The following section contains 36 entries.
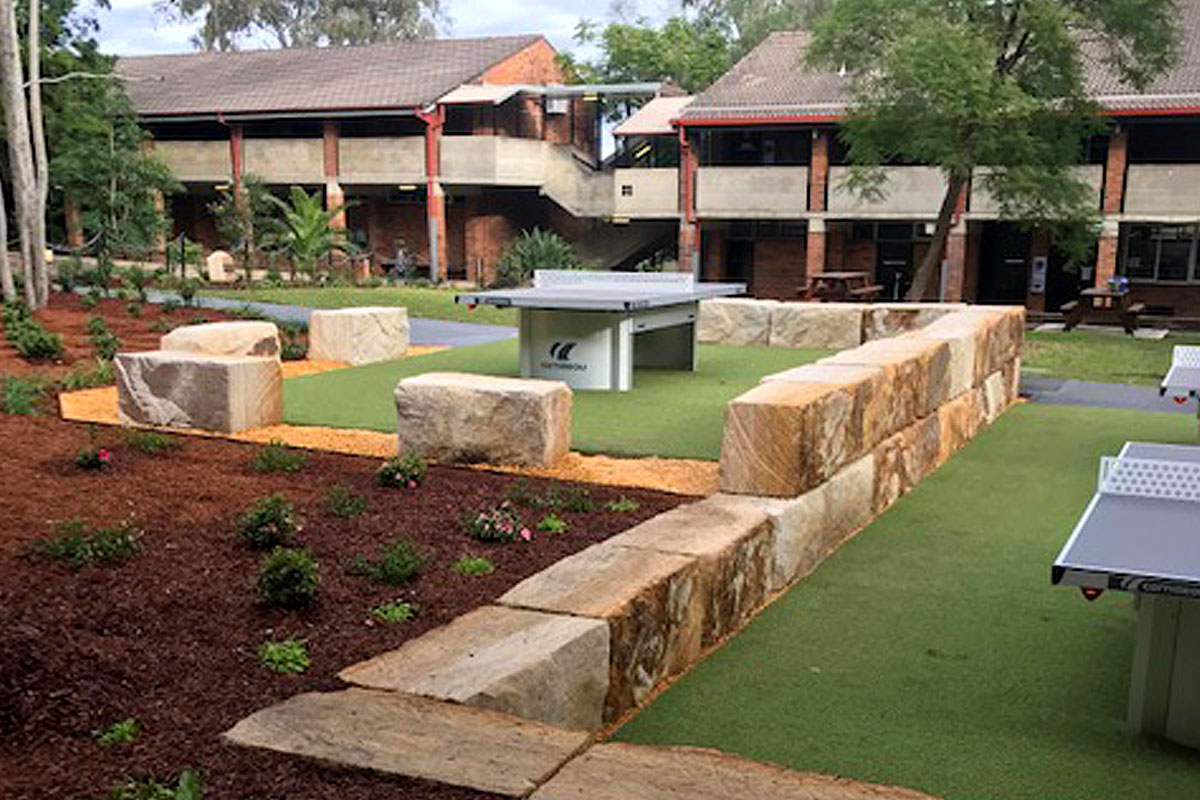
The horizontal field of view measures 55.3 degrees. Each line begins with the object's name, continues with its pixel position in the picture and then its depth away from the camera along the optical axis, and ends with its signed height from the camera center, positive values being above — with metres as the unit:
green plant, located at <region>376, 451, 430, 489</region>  7.16 -1.74
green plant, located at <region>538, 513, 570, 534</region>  6.36 -1.83
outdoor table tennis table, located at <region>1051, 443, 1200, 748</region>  3.78 -1.26
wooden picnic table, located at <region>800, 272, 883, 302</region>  23.18 -1.87
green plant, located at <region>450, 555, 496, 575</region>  5.53 -1.79
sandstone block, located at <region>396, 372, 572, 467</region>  7.99 -1.58
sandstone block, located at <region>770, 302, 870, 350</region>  15.33 -1.72
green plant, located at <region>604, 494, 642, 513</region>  6.88 -1.86
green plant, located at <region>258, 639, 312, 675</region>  4.19 -1.71
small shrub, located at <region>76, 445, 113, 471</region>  7.12 -1.67
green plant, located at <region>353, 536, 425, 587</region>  5.30 -1.73
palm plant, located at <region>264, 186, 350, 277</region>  26.27 -0.98
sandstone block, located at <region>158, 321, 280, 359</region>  11.84 -1.57
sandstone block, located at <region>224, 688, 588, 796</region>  3.04 -1.54
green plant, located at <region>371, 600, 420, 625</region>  4.83 -1.76
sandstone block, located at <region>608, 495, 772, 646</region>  5.34 -1.67
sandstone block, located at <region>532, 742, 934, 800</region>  2.94 -1.53
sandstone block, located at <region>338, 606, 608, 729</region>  3.74 -1.61
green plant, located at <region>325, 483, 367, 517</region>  6.43 -1.75
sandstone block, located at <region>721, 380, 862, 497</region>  6.34 -1.35
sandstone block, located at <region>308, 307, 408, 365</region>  13.91 -1.75
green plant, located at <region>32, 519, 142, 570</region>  5.21 -1.62
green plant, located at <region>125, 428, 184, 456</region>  7.89 -1.74
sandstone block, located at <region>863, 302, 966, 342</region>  14.24 -1.51
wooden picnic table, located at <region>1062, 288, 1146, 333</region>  21.77 -2.08
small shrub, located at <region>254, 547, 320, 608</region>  4.77 -1.61
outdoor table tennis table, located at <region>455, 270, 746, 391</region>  11.45 -1.34
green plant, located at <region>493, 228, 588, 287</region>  28.44 -1.59
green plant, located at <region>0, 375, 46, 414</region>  9.49 -1.78
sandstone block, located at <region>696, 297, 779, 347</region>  16.09 -1.76
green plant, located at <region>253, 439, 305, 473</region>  7.54 -1.77
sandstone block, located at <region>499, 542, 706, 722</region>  4.50 -1.64
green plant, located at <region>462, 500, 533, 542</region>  6.07 -1.76
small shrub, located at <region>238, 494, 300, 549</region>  5.66 -1.64
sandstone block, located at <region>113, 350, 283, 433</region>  9.20 -1.62
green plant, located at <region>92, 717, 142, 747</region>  3.42 -1.62
